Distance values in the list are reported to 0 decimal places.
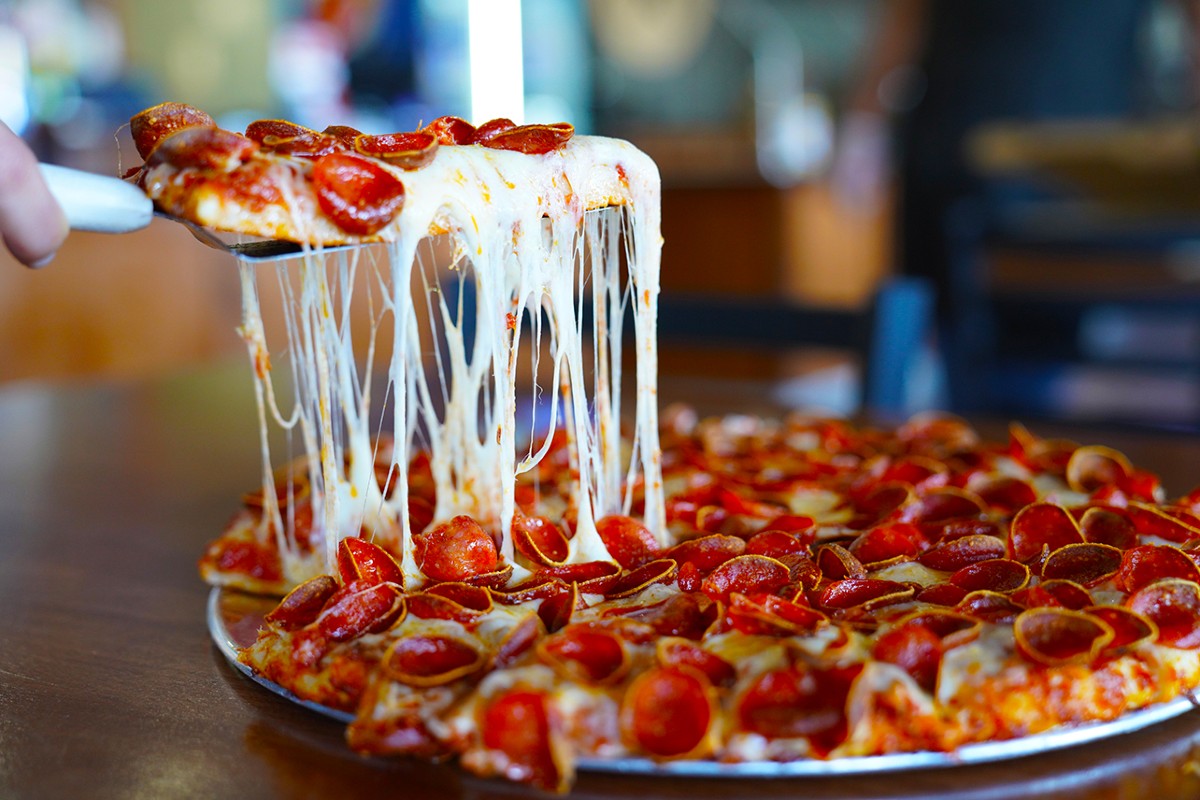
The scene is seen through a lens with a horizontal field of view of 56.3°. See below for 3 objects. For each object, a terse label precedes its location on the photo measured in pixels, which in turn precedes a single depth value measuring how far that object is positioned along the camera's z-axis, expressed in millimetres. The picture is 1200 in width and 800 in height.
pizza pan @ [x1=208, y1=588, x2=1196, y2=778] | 644
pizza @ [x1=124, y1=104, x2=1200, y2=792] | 678
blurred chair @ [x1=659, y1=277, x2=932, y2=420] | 2045
